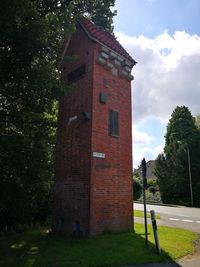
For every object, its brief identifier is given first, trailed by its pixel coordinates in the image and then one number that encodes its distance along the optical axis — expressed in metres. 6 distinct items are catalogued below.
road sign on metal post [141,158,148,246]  6.78
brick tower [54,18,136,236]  7.63
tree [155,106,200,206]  23.89
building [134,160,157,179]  47.68
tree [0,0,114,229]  6.10
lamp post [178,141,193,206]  23.02
